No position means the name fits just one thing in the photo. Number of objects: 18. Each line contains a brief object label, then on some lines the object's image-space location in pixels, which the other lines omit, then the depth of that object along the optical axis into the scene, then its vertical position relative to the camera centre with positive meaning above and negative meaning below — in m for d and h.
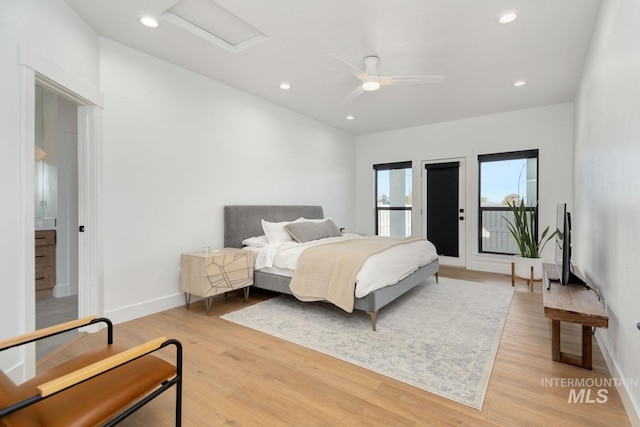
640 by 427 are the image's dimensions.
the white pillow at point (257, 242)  3.90 -0.38
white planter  4.17 -0.77
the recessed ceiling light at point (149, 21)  2.60 +1.71
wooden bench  1.86 -0.64
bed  2.80 -0.40
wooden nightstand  3.14 -0.65
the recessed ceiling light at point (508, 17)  2.47 +1.66
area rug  2.04 -1.09
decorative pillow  4.02 -0.24
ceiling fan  3.04 +1.40
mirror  3.98 +0.69
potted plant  4.18 -0.56
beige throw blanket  2.80 -0.60
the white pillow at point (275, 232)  3.96 -0.26
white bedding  2.78 -0.53
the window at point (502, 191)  5.04 +0.38
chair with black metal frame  1.01 -0.75
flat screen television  2.32 -0.39
